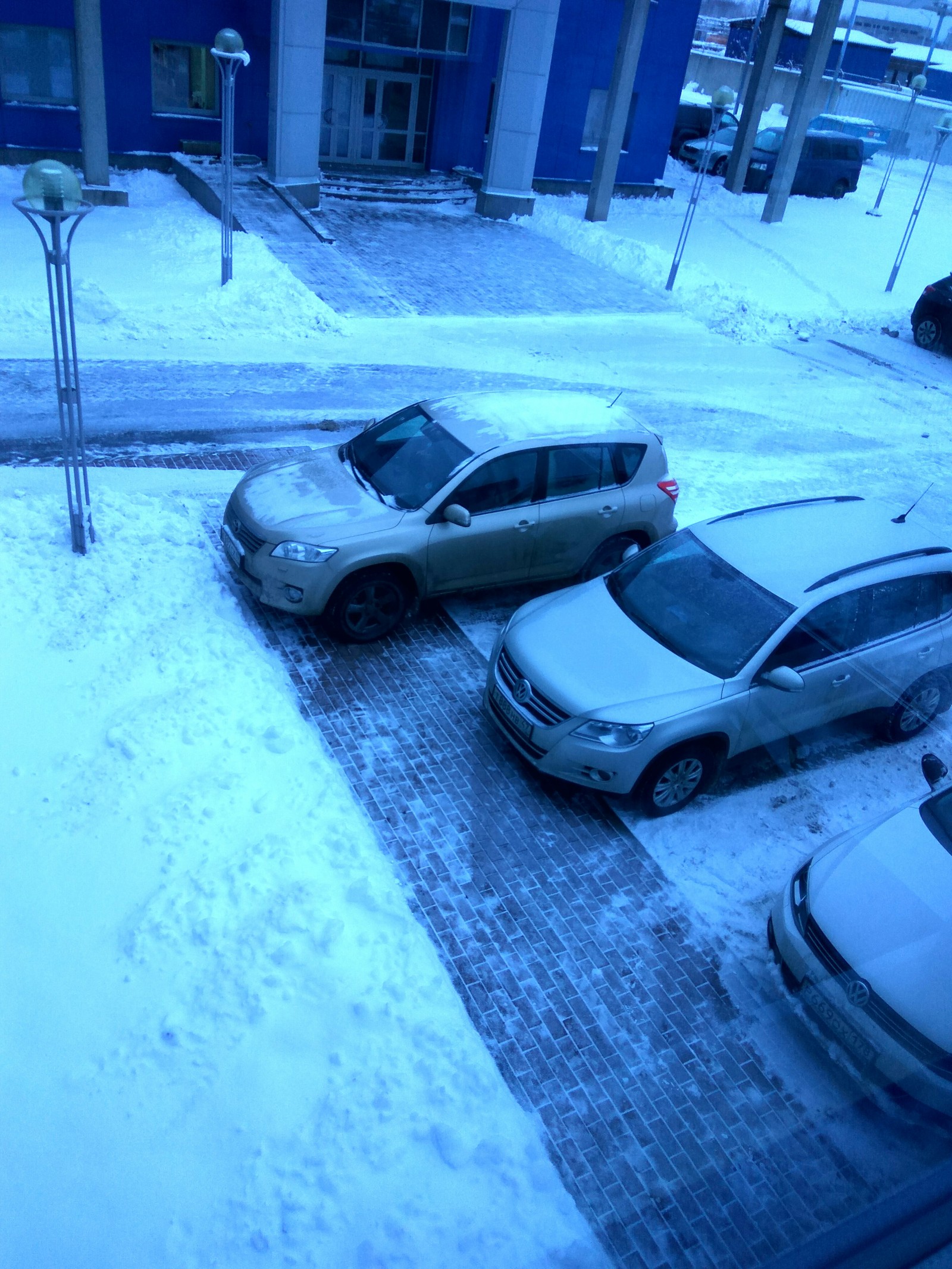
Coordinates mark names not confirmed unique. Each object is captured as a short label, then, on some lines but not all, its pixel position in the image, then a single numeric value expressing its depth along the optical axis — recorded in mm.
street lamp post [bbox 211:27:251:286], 13086
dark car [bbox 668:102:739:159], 33250
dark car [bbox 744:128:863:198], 28859
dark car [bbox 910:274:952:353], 18594
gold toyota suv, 7586
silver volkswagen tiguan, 6289
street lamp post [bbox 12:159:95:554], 7000
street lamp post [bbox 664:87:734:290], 18750
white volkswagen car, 4387
